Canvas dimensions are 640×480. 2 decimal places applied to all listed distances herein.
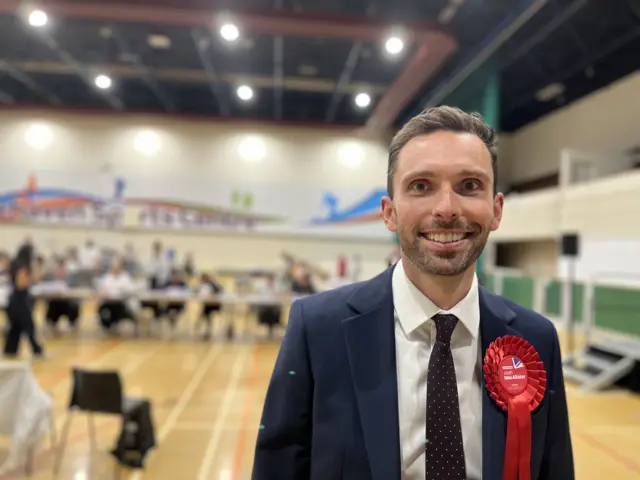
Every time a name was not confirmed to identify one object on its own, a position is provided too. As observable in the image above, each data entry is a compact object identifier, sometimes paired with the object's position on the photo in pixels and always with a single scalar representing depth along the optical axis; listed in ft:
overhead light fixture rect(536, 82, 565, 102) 42.13
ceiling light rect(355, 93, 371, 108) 28.39
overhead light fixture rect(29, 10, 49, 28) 24.25
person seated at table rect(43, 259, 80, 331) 32.14
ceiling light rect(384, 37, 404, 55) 26.71
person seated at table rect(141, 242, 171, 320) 32.60
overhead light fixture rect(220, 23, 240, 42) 25.67
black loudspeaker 26.05
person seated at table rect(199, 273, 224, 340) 31.89
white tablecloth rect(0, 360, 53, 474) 12.49
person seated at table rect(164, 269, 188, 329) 32.42
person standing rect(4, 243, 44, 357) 24.03
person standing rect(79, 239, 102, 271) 41.54
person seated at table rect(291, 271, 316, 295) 30.12
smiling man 3.68
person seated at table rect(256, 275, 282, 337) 31.63
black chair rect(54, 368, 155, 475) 12.98
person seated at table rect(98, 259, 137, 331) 31.30
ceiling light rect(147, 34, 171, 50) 33.42
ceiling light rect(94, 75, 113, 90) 39.50
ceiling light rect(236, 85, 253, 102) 41.68
